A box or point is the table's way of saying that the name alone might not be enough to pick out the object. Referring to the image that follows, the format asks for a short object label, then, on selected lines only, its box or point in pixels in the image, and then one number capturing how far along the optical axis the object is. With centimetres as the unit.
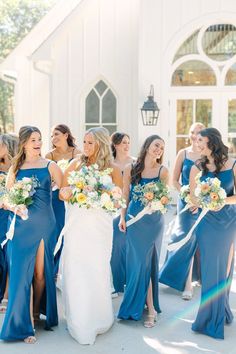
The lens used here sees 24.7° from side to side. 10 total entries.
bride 521
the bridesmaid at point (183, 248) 674
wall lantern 1252
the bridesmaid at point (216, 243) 525
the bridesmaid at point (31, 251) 511
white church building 1270
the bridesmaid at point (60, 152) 690
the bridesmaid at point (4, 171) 635
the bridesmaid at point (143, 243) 575
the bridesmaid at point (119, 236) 680
